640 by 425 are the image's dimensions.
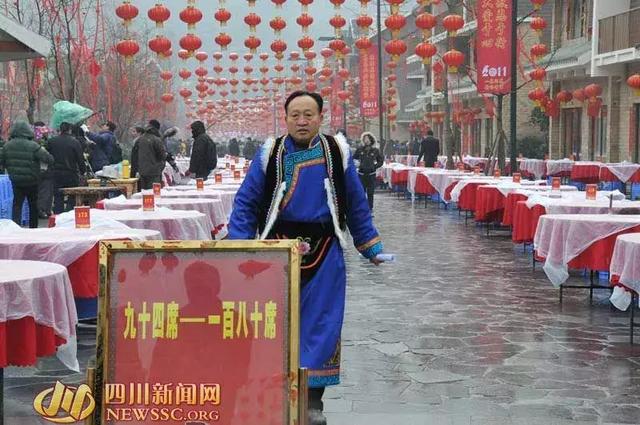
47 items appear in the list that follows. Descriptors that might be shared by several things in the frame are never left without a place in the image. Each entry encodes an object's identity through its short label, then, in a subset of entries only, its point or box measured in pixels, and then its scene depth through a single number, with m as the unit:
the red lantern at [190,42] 24.53
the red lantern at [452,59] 23.70
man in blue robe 5.52
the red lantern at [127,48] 22.06
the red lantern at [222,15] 24.99
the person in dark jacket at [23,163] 16.17
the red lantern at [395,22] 21.97
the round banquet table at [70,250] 7.71
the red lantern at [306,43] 27.74
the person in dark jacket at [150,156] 17.55
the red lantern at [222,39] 27.36
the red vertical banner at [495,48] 21.55
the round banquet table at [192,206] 12.28
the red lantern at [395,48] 24.22
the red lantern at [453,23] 22.27
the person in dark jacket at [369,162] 21.64
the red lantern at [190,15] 22.94
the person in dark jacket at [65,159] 18.08
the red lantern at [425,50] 22.88
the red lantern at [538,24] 26.78
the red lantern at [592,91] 33.28
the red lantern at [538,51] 29.69
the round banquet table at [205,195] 14.50
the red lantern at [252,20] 25.69
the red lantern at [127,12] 20.70
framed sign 3.97
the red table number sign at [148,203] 10.55
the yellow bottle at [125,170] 19.02
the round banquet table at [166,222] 9.91
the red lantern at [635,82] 25.53
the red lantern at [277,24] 25.84
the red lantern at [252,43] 27.19
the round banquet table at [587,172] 30.44
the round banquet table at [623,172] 28.56
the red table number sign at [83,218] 8.55
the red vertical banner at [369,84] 42.28
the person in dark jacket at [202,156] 18.20
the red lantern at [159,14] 21.76
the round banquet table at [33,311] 5.65
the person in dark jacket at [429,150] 31.48
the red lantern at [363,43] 27.17
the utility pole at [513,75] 21.23
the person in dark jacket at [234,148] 49.94
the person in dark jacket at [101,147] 21.53
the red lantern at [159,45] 22.78
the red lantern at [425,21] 21.98
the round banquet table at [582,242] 9.95
